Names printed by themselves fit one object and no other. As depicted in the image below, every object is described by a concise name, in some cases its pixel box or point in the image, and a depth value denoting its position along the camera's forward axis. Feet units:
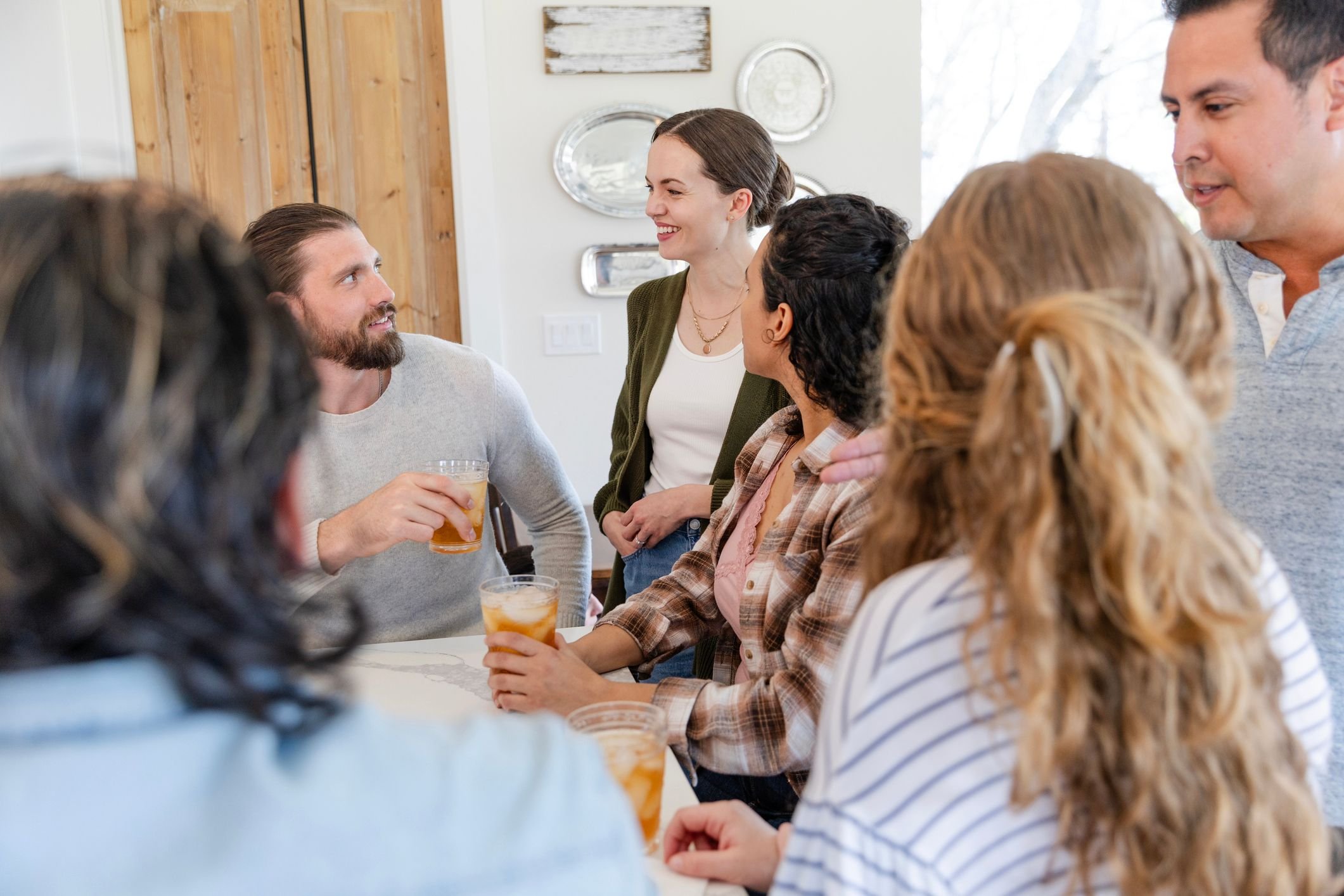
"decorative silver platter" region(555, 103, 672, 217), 10.88
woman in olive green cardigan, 7.34
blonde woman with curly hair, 2.18
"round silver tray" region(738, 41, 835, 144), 11.09
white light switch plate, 11.14
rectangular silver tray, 11.10
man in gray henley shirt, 4.05
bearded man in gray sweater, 6.15
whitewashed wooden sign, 10.70
